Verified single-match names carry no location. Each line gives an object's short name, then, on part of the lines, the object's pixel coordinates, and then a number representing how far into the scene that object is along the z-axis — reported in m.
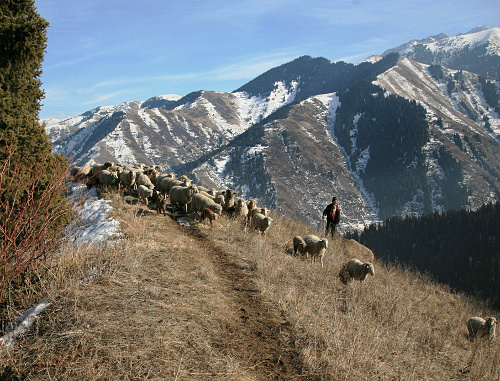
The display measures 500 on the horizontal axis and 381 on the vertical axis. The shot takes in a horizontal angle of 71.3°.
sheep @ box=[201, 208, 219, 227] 13.88
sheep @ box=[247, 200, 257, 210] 18.27
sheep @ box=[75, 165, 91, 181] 16.68
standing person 18.84
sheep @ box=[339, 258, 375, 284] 12.86
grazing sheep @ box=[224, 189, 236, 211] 17.20
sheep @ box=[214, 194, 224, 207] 16.88
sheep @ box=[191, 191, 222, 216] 14.62
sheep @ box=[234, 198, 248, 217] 16.59
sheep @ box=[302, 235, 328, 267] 13.62
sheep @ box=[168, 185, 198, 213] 15.57
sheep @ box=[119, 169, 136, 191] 17.27
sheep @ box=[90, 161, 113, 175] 19.63
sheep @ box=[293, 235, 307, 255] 14.22
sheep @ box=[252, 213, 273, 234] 15.11
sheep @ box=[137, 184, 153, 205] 15.63
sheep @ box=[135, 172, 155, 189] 17.15
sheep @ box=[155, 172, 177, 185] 18.26
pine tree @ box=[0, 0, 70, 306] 7.97
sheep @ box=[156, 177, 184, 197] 17.25
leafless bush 4.66
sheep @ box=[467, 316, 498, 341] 13.80
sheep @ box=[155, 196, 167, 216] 14.45
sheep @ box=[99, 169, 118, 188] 17.56
